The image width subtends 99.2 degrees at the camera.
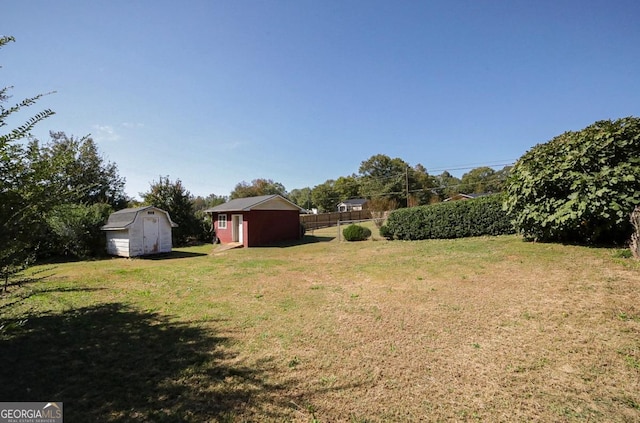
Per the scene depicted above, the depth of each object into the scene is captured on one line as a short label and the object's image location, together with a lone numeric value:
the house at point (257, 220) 17.20
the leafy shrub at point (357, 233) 16.12
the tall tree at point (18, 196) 2.82
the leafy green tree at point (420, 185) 50.22
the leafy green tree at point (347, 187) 60.26
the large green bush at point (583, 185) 6.65
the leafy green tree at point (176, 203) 19.48
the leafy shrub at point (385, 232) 15.72
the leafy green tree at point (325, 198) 60.72
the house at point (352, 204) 52.38
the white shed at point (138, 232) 13.77
